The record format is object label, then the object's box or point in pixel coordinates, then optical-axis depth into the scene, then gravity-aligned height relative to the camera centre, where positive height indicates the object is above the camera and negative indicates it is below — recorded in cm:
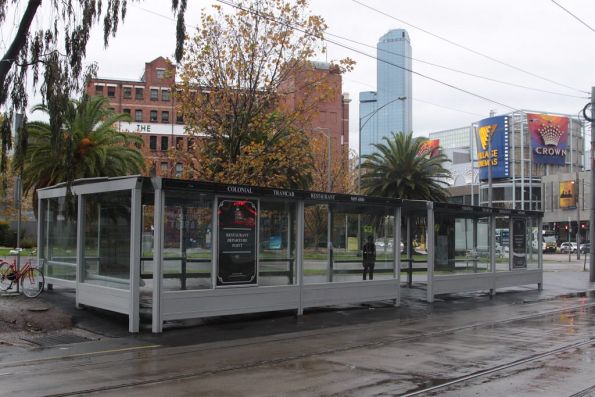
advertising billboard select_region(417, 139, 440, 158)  12798 +1760
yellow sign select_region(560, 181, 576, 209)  9019 +456
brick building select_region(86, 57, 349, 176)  8806 +1732
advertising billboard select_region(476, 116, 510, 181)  9662 +1210
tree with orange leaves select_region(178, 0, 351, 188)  1941 +445
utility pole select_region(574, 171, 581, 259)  8299 +583
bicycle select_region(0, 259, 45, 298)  1572 -147
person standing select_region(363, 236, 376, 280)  1653 -90
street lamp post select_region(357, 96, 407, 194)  3378 +575
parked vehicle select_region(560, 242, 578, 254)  7766 -297
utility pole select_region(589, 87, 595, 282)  2836 +187
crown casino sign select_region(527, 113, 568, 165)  9638 +1391
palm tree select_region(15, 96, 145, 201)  2211 +261
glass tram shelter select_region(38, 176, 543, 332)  1225 -55
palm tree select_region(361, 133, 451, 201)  3962 +344
